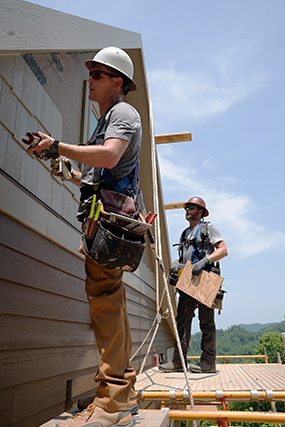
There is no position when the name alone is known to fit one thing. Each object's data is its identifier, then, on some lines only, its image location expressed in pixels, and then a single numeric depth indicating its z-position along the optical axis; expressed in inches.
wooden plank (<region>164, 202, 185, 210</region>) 336.2
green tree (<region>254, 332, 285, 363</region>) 1649.9
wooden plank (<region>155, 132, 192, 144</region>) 267.6
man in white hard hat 68.6
